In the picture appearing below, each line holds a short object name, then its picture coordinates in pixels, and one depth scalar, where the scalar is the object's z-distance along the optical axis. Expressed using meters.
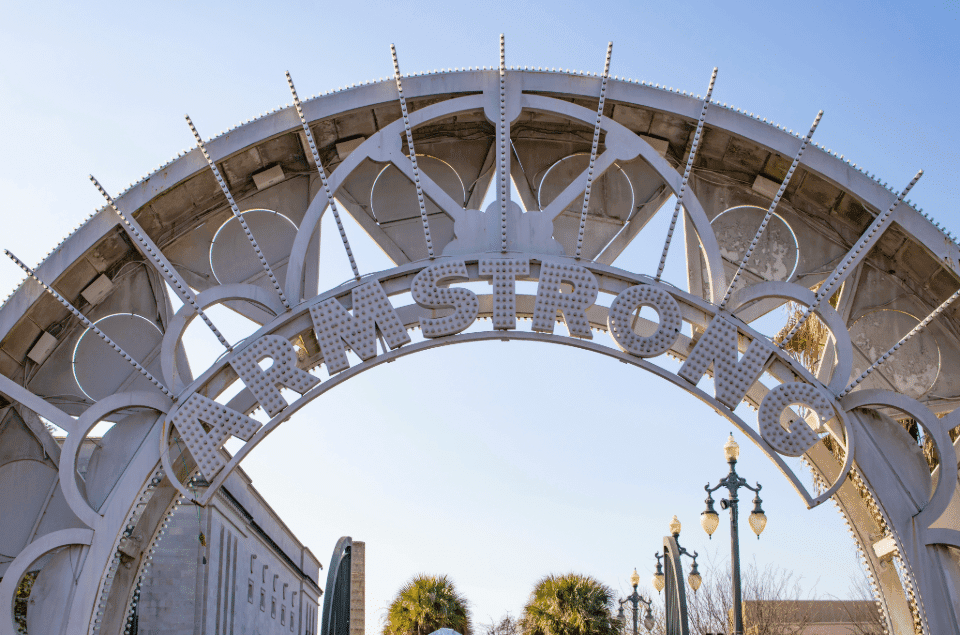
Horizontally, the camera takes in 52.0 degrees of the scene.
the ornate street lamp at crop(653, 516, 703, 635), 13.76
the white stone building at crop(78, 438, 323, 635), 32.03
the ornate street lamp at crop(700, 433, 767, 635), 17.47
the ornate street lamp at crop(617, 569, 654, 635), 27.95
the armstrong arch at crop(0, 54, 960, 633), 14.33
